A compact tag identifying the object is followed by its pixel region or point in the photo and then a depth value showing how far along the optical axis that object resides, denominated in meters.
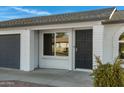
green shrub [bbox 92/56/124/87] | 3.29
